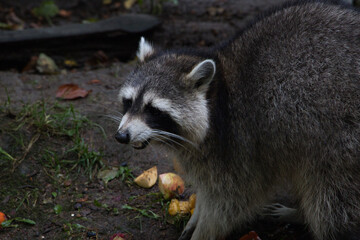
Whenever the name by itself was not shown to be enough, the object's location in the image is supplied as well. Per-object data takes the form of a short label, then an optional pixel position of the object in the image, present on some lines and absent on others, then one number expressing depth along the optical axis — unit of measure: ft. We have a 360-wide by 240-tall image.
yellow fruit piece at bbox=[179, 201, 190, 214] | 27.09
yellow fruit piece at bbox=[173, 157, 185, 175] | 25.08
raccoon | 21.26
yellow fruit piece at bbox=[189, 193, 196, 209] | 27.76
